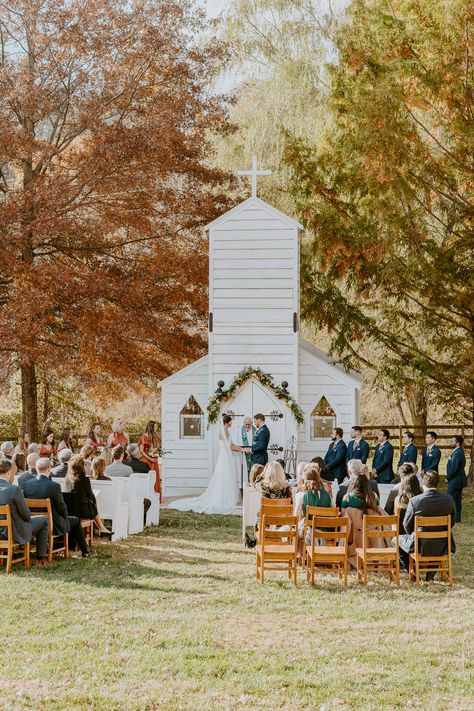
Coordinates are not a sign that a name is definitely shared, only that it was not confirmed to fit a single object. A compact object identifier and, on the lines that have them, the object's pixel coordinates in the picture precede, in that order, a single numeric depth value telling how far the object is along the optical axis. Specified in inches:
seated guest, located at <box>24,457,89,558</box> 450.6
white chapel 749.9
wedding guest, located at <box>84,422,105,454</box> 669.0
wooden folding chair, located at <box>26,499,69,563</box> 439.8
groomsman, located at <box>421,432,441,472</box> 629.2
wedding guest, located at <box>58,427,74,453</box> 658.8
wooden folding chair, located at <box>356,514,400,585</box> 403.5
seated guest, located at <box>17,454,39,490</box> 471.5
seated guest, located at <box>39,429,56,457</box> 656.4
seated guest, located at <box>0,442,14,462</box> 544.7
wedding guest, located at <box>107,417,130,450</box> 671.1
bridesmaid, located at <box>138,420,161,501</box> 658.8
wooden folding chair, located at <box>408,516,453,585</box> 409.7
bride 679.1
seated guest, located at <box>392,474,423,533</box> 444.5
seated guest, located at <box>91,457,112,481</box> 522.6
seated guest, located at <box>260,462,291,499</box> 468.4
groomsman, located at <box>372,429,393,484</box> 654.4
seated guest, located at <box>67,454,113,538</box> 474.9
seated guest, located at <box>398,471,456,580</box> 418.0
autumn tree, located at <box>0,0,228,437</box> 780.6
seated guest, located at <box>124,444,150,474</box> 585.0
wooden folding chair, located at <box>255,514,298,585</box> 404.8
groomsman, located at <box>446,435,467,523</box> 647.1
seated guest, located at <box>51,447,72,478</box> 515.2
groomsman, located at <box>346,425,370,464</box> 661.3
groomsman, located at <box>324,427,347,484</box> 677.9
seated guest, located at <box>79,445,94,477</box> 530.8
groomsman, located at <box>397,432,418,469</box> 622.8
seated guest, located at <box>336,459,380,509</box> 435.2
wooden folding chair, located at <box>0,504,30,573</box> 415.2
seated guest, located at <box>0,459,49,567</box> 422.0
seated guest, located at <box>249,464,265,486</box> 501.7
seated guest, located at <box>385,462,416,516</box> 454.6
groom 689.0
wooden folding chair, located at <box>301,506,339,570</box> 415.5
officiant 711.7
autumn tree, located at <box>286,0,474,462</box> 757.9
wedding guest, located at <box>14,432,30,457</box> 681.8
